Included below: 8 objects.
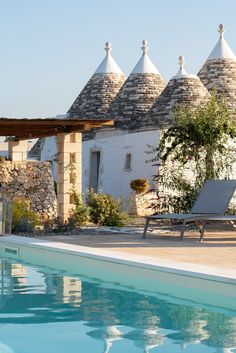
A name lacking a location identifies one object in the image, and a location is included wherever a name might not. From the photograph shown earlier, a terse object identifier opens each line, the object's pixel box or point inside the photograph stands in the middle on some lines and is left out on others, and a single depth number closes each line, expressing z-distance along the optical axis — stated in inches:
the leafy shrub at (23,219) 601.3
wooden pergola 698.6
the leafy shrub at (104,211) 691.4
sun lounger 525.3
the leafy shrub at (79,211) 682.3
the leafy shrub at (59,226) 611.8
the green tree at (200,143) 691.4
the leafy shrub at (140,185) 981.8
